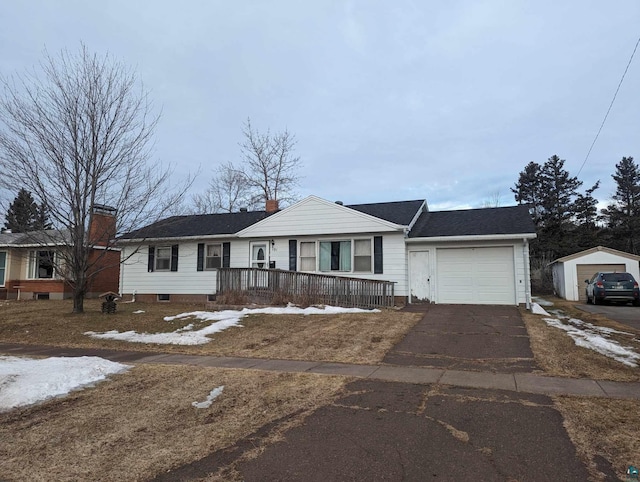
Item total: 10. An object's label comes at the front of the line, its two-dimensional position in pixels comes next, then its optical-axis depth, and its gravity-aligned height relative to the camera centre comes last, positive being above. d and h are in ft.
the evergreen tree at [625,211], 136.27 +21.66
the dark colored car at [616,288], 61.57 -1.47
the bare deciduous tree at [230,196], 109.19 +21.31
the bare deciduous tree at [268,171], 103.45 +24.58
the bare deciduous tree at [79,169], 41.27 +10.28
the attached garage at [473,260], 49.21 +2.05
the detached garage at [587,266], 74.74 +2.08
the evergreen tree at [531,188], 139.44 +29.12
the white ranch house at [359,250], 50.52 +3.62
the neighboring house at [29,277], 74.02 +0.06
